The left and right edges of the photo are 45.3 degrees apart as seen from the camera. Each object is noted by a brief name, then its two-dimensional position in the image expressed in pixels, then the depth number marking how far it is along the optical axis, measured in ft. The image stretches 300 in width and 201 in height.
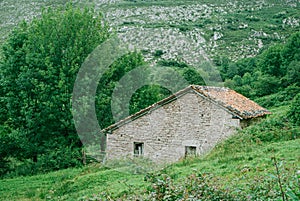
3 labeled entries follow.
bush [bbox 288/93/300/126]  47.47
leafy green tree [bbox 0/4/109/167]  68.69
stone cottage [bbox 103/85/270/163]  53.42
